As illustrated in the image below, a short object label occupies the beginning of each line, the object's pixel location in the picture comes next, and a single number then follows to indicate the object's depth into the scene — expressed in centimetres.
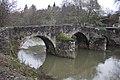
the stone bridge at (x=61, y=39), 846
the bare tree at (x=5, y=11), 856
